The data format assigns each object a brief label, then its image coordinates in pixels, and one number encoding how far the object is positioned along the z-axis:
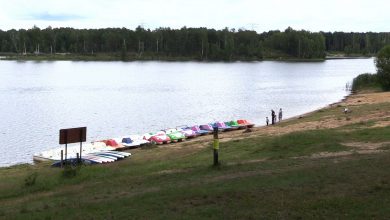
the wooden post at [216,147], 18.34
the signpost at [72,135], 24.64
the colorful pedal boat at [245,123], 54.99
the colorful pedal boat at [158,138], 43.85
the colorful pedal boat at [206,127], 50.94
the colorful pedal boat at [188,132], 48.16
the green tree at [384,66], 78.25
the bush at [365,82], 91.66
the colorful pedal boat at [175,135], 45.49
